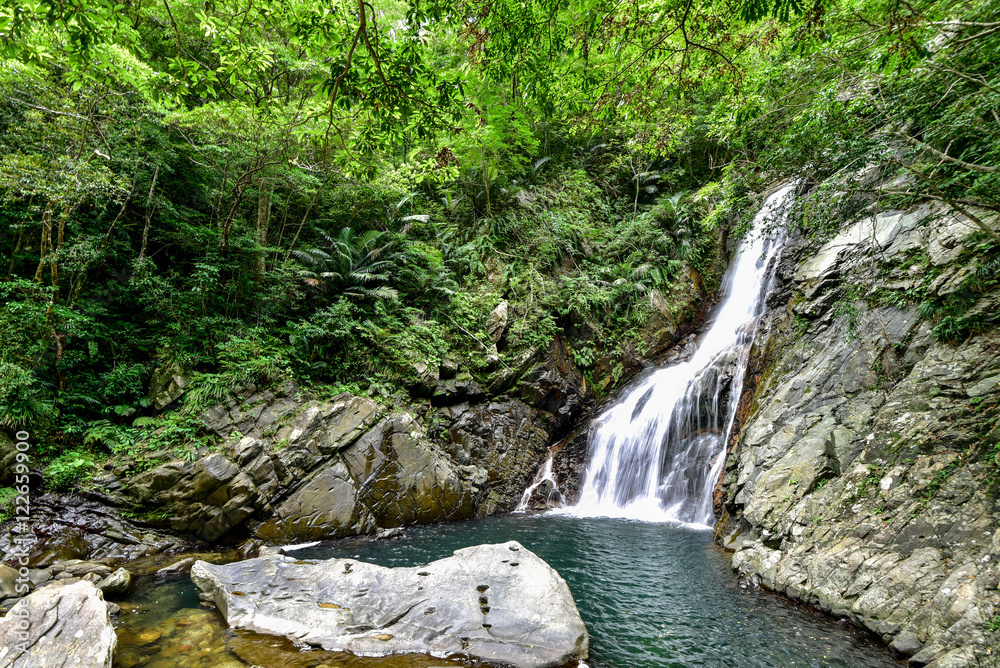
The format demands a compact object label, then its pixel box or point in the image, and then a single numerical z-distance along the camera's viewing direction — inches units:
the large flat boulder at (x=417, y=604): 163.3
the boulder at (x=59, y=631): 137.4
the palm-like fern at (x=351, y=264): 415.8
